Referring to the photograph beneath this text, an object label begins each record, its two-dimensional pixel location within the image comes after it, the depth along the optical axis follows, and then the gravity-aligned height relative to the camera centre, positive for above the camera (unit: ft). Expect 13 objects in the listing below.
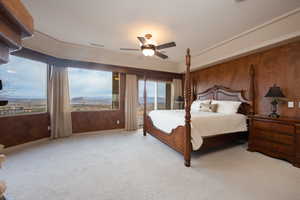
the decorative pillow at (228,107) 11.81 -0.55
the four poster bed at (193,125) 8.01 -1.76
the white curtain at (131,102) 16.12 -0.12
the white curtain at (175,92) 19.39 +1.24
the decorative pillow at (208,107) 12.82 -0.60
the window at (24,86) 10.00 +1.23
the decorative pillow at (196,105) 14.08 -0.47
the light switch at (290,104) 9.53 -0.25
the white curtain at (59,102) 12.63 -0.07
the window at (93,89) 14.37 +1.30
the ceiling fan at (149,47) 9.45 +3.79
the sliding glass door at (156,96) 17.83 +0.68
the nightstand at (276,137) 7.89 -2.32
